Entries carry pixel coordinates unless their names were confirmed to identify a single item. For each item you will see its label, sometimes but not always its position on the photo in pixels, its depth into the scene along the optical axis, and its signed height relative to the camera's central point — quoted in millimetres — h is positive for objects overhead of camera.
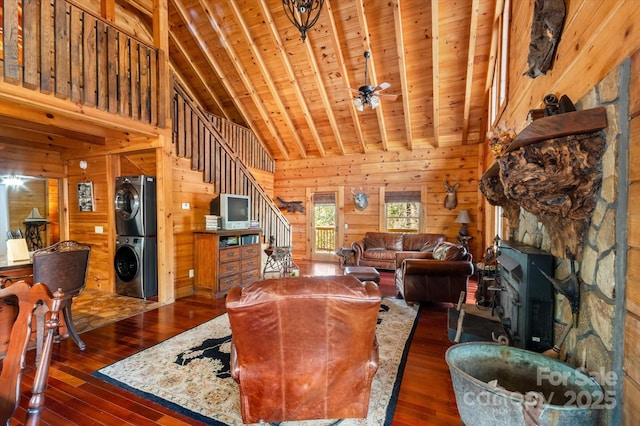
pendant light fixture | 2736 +1983
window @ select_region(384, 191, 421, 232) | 7258 -78
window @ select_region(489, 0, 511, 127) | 3904 +2250
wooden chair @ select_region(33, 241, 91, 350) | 2410 -568
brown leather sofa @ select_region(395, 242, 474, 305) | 3861 -983
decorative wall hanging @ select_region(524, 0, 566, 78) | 2012 +1342
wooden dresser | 4418 -857
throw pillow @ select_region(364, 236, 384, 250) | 6941 -870
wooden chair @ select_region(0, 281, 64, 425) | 1029 -543
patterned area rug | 1879 -1365
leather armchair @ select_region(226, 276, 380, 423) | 1457 -777
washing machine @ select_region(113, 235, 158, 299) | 4250 -905
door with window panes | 8211 -565
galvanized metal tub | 1092 -851
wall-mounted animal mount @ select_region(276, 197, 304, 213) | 8492 +88
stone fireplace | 1273 -249
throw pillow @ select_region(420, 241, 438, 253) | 6312 -866
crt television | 4723 -37
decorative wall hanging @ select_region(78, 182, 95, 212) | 4816 +187
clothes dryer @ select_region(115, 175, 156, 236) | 4168 +56
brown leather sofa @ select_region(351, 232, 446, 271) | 6475 -933
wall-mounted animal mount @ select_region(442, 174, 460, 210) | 6746 +290
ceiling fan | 4441 +1836
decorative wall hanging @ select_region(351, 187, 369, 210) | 7656 +218
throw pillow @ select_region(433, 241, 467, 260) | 4137 -665
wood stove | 1919 -651
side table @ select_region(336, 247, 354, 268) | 6489 -1066
